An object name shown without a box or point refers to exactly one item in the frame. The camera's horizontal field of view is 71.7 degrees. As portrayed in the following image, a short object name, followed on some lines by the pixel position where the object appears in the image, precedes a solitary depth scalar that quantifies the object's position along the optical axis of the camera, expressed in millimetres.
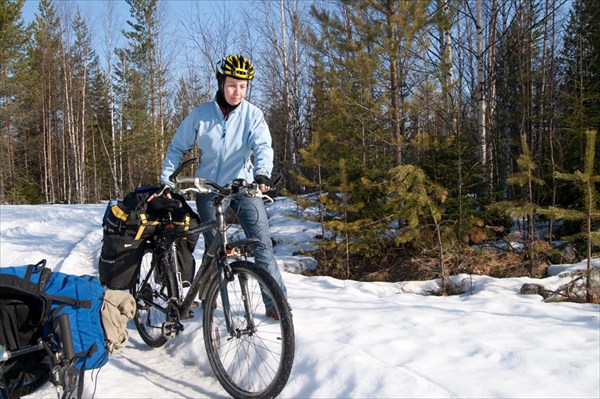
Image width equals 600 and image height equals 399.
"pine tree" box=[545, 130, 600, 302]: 4375
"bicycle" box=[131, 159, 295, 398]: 2408
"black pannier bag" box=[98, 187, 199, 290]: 3215
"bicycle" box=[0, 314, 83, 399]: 2309
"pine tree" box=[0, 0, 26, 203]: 21552
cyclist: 3199
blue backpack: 2348
